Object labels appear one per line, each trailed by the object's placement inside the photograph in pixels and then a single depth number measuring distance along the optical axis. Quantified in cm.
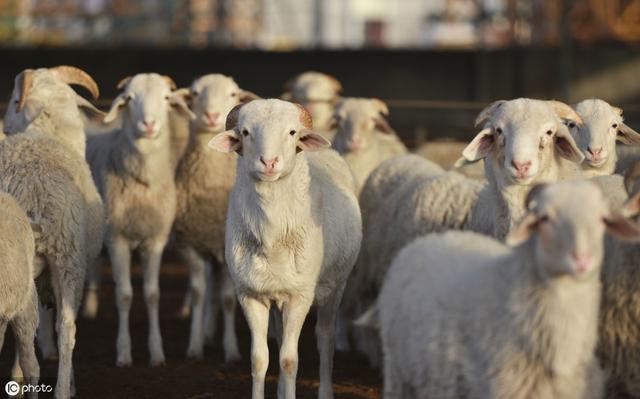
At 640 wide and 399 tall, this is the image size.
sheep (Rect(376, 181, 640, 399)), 889
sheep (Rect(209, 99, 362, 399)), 1225
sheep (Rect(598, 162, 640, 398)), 1048
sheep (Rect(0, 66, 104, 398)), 1309
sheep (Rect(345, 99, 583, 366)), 1230
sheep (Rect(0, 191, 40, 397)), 1180
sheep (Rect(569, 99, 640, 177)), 1393
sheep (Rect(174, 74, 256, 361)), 1662
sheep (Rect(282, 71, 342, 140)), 2212
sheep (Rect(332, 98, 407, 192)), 1887
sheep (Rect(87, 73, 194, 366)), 1606
